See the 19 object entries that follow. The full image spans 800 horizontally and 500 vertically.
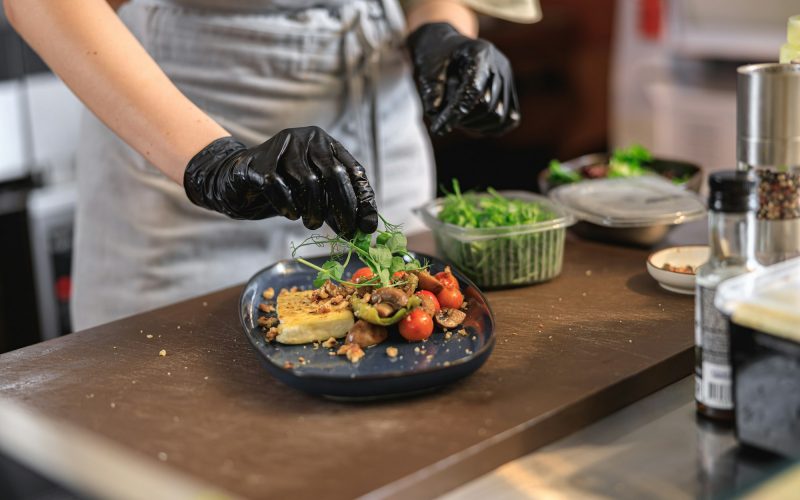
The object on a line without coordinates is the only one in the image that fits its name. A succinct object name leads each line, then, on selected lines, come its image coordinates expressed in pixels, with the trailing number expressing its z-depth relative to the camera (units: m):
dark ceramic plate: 1.16
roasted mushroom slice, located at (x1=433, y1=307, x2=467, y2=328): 1.33
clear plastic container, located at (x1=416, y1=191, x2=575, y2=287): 1.55
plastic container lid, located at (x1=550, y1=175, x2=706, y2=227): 1.70
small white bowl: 1.49
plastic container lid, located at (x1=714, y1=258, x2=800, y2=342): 0.99
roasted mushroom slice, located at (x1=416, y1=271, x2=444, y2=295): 1.39
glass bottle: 1.04
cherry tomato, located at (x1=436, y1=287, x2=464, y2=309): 1.38
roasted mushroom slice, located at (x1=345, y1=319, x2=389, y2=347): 1.28
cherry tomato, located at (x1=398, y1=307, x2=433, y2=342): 1.28
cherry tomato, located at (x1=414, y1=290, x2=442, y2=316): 1.32
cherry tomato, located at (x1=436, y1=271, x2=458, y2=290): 1.40
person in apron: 1.53
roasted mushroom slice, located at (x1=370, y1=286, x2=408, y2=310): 1.29
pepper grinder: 1.10
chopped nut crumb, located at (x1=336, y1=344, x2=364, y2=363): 1.24
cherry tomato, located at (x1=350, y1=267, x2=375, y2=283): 1.40
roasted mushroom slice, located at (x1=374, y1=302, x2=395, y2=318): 1.28
